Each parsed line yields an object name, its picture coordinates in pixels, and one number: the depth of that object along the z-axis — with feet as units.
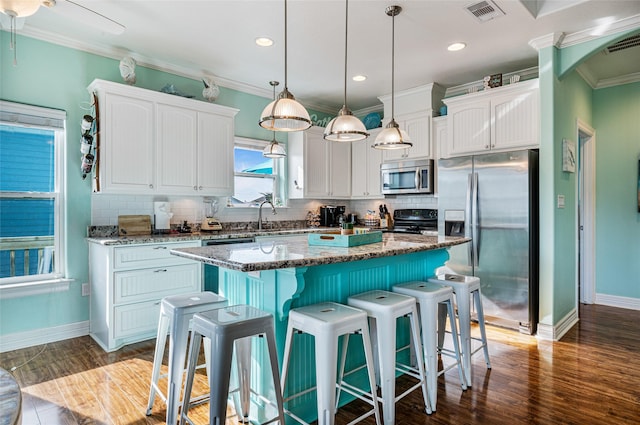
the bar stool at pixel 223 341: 5.20
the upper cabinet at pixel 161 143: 11.34
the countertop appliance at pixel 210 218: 13.96
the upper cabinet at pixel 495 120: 12.17
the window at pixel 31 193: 10.69
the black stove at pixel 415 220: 16.03
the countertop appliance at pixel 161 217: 12.99
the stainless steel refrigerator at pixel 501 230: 11.69
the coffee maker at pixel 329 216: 18.65
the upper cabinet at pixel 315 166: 17.13
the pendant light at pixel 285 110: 7.36
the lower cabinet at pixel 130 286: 10.47
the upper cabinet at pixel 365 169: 17.95
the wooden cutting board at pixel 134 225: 12.05
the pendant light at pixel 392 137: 9.61
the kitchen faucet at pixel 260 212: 15.84
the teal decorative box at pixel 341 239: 7.62
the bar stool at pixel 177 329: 6.43
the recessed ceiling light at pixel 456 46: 12.00
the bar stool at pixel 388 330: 6.38
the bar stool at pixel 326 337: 5.57
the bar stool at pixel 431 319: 7.27
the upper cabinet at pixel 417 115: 15.78
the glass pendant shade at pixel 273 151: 14.44
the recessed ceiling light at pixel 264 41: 11.55
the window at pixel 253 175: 15.96
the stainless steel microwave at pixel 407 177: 15.62
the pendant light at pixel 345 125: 8.36
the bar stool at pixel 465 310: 8.32
